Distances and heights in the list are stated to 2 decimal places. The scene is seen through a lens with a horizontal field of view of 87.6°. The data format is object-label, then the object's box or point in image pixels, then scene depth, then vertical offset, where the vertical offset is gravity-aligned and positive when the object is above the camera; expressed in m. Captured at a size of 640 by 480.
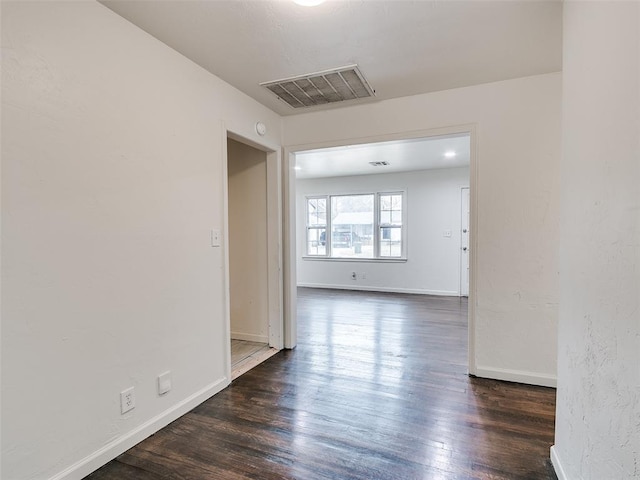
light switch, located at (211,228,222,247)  2.44 -0.03
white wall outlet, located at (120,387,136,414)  1.82 -0.93
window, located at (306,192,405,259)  6.59 +0.12
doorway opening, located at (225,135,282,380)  3.35 -0.21
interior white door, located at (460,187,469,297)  6.03 -0.26
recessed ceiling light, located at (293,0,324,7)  1.63 +1.13
